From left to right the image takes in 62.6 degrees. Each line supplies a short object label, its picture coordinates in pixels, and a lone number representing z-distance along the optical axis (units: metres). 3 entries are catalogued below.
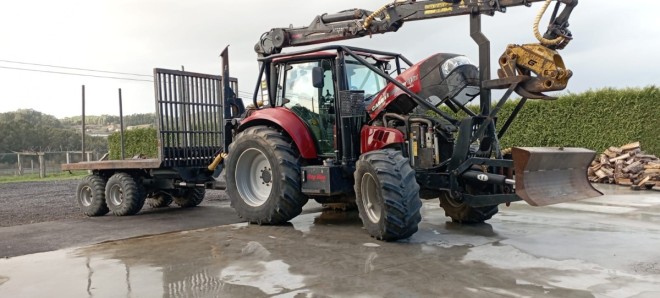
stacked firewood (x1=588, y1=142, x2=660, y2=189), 12.01
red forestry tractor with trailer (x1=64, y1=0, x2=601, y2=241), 5.78
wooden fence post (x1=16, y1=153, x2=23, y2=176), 26.62
